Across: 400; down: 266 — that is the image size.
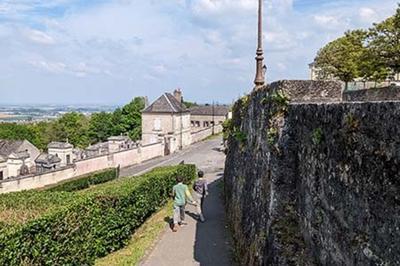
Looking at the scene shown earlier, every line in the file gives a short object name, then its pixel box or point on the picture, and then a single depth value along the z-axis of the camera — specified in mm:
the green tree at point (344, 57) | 23578
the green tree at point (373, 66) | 22625
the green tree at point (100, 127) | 89750
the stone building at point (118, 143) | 48469
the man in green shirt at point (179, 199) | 13812
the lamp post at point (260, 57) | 13444
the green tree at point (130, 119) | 82250
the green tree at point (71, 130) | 92812
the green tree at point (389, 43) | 22031
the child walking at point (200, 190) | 15219
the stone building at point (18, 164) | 39000
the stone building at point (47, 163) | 37562
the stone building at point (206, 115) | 80062
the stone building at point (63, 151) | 42000
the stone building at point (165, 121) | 55062
